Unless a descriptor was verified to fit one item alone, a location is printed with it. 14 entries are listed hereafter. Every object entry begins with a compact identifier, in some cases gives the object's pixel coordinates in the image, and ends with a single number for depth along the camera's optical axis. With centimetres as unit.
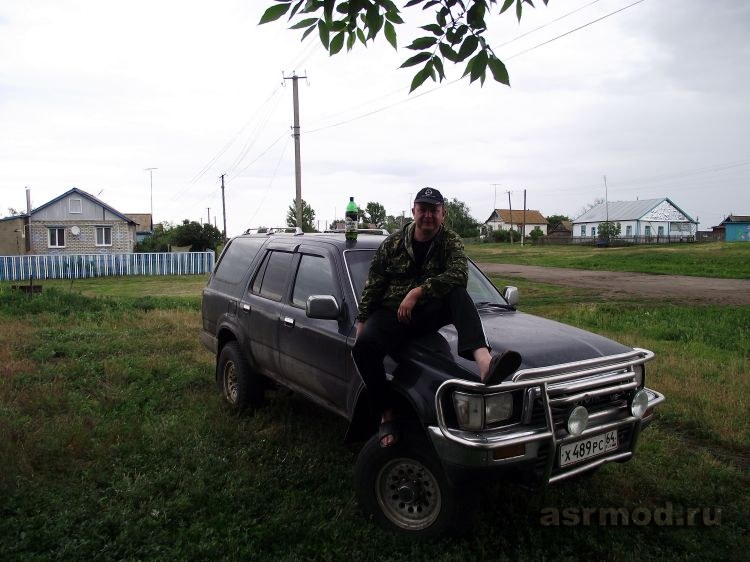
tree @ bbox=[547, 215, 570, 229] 11619
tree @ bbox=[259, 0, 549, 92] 318
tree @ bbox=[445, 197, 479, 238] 8725
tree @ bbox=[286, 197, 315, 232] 5291
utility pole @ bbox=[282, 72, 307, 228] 2580
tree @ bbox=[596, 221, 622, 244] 6275
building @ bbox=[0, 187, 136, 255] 3966
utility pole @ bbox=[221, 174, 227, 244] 5762
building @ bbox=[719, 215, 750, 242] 6831
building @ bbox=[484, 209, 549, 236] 11512
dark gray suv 319
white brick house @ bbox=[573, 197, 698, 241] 7912
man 350
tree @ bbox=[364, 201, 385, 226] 6276
